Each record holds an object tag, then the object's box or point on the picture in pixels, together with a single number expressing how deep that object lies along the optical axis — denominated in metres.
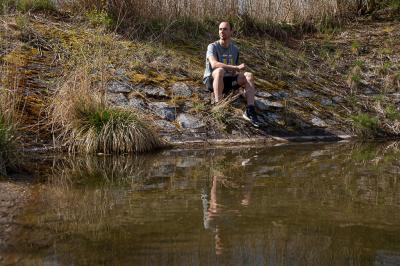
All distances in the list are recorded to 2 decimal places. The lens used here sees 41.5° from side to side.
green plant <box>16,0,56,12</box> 9.21
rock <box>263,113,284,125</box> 7.71
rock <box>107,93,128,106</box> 7.17
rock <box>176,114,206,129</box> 7.20
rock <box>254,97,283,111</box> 7.90
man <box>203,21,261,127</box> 7.45
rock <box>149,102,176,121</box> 7.28
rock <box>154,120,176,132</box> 7.07
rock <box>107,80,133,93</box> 7.49
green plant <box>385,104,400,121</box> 8.28
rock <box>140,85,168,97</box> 7.65
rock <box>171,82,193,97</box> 7.82
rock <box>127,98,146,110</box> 7.24
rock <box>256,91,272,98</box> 8.23
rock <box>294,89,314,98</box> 8.70
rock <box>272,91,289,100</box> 8.34
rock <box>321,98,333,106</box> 8.62
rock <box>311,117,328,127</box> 7.94
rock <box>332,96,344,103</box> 8.83
